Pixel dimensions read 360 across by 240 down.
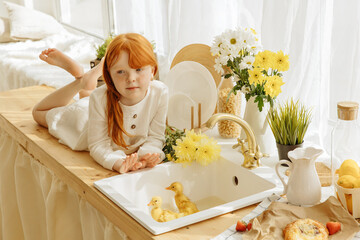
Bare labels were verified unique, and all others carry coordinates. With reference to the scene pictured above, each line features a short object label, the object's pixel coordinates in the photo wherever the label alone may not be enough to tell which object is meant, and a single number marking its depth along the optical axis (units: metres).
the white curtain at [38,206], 1.45
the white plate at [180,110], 1.72
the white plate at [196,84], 1.65
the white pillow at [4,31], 3.44
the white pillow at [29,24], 3.40
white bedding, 2.67
